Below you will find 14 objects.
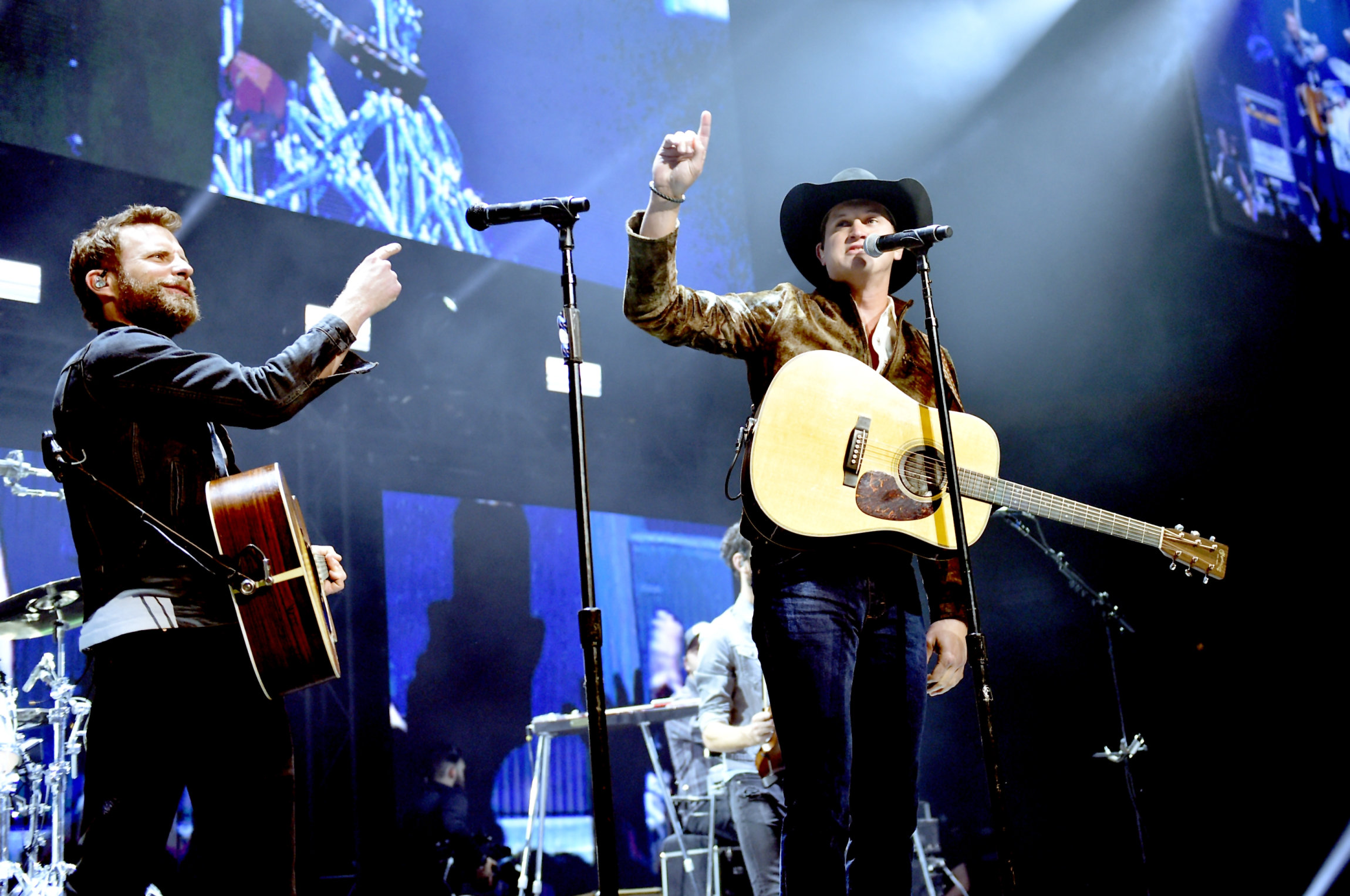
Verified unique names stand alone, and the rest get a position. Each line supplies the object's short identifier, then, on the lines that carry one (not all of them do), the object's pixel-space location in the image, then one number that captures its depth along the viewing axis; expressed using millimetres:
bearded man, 1838
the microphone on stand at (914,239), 2309
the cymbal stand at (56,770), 4148
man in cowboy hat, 1981
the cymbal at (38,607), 4160
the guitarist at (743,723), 3977
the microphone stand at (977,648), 1955
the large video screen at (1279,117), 5477
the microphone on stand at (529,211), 2094
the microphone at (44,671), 4270
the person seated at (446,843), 5887
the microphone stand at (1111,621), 4488
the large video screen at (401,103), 4629
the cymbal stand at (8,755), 4059
